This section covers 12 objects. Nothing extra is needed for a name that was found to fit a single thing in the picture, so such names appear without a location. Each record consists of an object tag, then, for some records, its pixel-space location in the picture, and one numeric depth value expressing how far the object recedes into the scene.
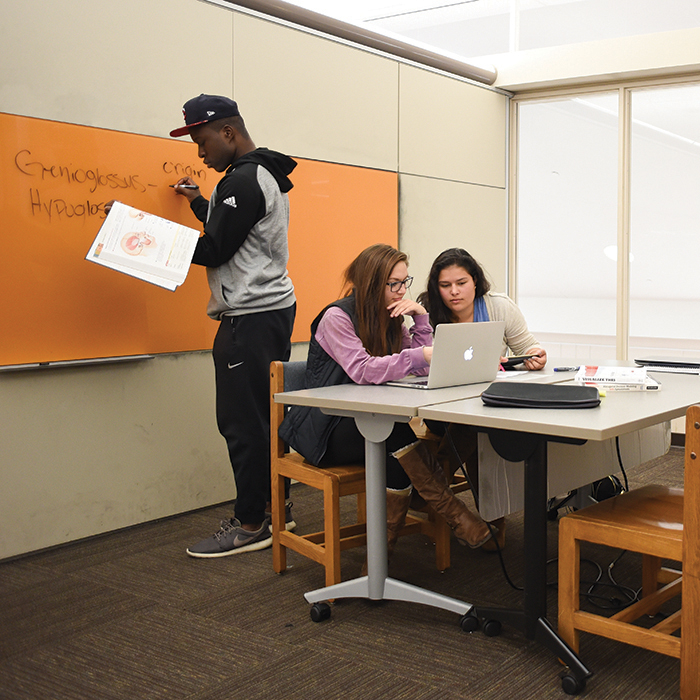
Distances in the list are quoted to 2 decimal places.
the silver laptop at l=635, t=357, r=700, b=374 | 2.97
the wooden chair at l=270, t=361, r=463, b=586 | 2.58
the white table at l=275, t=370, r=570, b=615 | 2.30
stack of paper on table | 2.46
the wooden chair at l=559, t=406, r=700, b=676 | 1.85
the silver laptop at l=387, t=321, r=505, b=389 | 2.40
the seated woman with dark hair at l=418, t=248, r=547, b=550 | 3.20
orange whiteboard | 3.03
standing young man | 3.05
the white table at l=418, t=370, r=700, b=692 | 1.94
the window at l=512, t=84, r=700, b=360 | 5.34
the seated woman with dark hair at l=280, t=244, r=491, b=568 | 2.60
